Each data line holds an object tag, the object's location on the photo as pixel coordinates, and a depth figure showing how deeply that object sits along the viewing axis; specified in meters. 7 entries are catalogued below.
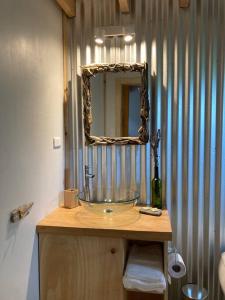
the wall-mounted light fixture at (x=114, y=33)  1.92
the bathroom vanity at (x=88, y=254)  1.50
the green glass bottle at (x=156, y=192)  1.93
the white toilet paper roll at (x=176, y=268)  1.73
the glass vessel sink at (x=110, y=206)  1.72
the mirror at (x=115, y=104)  1.94
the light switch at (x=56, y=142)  1.86
